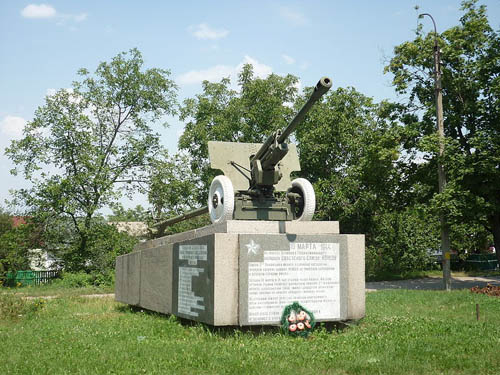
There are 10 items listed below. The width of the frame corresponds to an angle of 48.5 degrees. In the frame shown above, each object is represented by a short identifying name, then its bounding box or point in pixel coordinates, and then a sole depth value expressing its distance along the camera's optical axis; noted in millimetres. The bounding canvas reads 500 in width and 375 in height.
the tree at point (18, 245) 25609
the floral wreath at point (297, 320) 8117
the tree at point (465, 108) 17719
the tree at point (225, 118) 30406
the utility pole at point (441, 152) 17531
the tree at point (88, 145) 25891
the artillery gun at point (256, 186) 9398
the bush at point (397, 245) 27312
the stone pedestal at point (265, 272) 8180
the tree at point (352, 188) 26375
